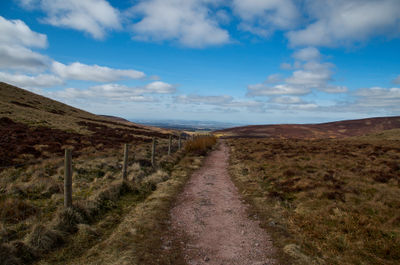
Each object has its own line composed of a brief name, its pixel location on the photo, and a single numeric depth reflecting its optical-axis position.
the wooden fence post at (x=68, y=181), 6.61
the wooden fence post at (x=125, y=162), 10.23
